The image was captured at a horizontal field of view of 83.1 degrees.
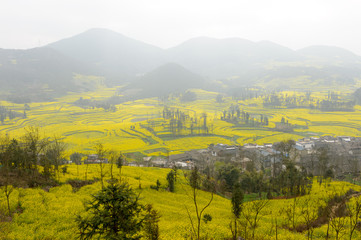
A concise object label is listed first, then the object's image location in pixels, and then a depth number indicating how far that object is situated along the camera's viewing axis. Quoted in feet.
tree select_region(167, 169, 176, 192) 130.41
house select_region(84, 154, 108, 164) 212.64
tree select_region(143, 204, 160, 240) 43.94
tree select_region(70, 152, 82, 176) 212.68
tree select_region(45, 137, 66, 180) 136.74
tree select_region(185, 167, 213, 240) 56.45
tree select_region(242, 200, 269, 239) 87.63
